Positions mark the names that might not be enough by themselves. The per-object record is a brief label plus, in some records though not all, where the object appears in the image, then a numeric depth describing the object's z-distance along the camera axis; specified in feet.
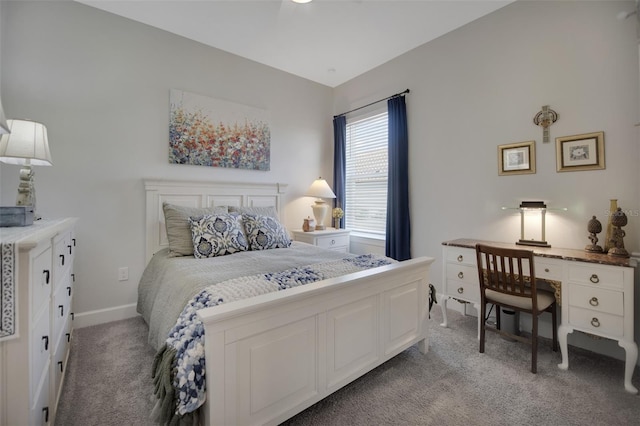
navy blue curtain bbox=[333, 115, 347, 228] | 13.33
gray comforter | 5.29
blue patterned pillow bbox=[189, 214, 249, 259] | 7.41
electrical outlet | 8.75
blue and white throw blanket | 3.59
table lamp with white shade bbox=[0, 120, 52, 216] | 5.30
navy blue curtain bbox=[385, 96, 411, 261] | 10.75
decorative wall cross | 7.47
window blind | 11.99
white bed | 3.70
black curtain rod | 10.74
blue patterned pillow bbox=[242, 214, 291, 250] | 8.31
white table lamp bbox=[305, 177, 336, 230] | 12.04
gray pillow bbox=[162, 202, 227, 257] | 7.67
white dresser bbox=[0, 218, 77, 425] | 2.96
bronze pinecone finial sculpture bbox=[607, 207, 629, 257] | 6.02
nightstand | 11.39
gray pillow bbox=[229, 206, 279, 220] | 9.46
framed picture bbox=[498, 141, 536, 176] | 7.84
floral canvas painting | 9.59
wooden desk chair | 6.06
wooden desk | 5.50
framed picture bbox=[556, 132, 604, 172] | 6.80
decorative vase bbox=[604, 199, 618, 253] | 6.36
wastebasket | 7.54
